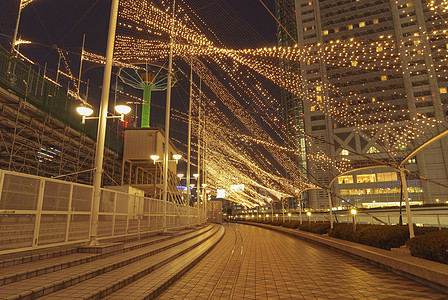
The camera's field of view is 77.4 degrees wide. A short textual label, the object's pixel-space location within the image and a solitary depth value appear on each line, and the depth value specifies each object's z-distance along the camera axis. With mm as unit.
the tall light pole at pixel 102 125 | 7288
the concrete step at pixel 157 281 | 4539
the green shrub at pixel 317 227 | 17188
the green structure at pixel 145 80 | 34984
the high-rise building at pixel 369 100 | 51344
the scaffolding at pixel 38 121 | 12943
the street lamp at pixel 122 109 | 9177
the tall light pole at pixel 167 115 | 14778
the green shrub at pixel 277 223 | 31116
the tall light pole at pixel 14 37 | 16125
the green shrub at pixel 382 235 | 9305
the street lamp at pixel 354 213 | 12634
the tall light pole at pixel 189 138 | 22906
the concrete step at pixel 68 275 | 3746
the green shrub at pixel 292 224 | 24038
